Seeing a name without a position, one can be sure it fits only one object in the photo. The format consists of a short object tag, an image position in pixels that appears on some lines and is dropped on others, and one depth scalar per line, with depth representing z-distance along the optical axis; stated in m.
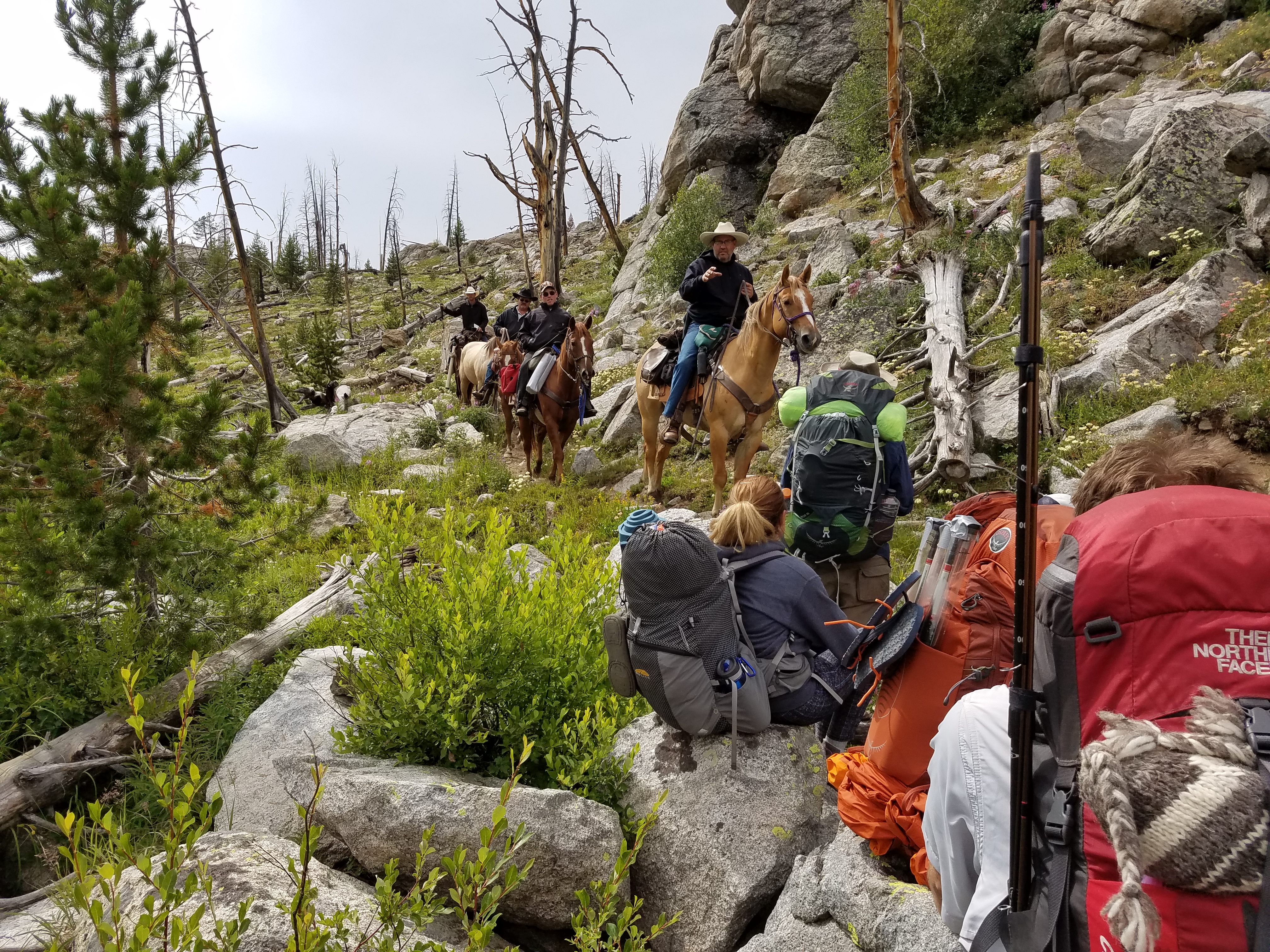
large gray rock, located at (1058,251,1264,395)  8.40
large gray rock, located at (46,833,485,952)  2.32
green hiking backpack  4.65
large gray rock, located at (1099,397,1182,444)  7.25
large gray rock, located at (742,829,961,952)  2.51
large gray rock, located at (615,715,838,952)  3.15
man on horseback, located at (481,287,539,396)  14.27
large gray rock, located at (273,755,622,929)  2.98
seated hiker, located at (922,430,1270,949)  1.59
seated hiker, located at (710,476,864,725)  3.59
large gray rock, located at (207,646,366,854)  3.75
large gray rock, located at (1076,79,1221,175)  13.77
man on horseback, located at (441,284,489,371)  19.81
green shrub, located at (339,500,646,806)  3.55
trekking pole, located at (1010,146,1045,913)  1.53
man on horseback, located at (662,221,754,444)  8.95
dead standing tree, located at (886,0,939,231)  13.60
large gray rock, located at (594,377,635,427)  14.37
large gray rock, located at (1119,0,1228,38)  17.11
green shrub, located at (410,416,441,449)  14.38
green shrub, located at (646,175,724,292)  20.05
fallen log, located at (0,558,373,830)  4.11
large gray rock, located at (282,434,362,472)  12.00
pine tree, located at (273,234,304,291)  49.59
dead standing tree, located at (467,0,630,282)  18.67
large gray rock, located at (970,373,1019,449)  8.67
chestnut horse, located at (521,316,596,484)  11.52
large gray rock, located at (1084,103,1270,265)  9.71
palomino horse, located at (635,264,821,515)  7.81
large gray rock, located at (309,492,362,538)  8.84
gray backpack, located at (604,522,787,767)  3.35
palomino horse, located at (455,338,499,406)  17.22
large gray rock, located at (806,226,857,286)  15.49
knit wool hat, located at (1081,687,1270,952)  1.05
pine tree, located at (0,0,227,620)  4.37
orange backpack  2.32
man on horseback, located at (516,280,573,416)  12.12
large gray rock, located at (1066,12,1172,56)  17.89
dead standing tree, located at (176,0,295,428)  13.95
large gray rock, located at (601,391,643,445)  13.22
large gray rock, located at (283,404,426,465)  12.49
